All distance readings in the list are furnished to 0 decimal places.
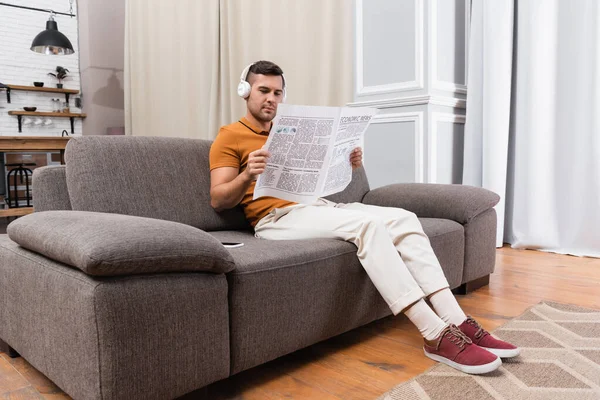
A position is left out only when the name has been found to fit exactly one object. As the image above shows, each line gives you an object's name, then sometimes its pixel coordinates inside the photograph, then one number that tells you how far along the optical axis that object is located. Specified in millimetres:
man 1469
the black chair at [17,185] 5092
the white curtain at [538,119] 3016
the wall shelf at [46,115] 5544
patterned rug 1313
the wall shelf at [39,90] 5473
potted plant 5789
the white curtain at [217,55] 3715
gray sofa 1092
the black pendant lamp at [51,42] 4699
